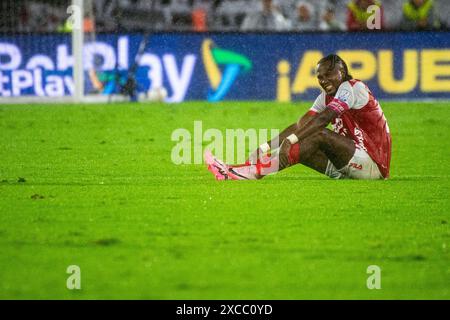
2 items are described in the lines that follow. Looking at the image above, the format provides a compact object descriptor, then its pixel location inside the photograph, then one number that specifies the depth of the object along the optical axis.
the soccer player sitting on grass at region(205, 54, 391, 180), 11.91
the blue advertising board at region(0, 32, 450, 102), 24.41
